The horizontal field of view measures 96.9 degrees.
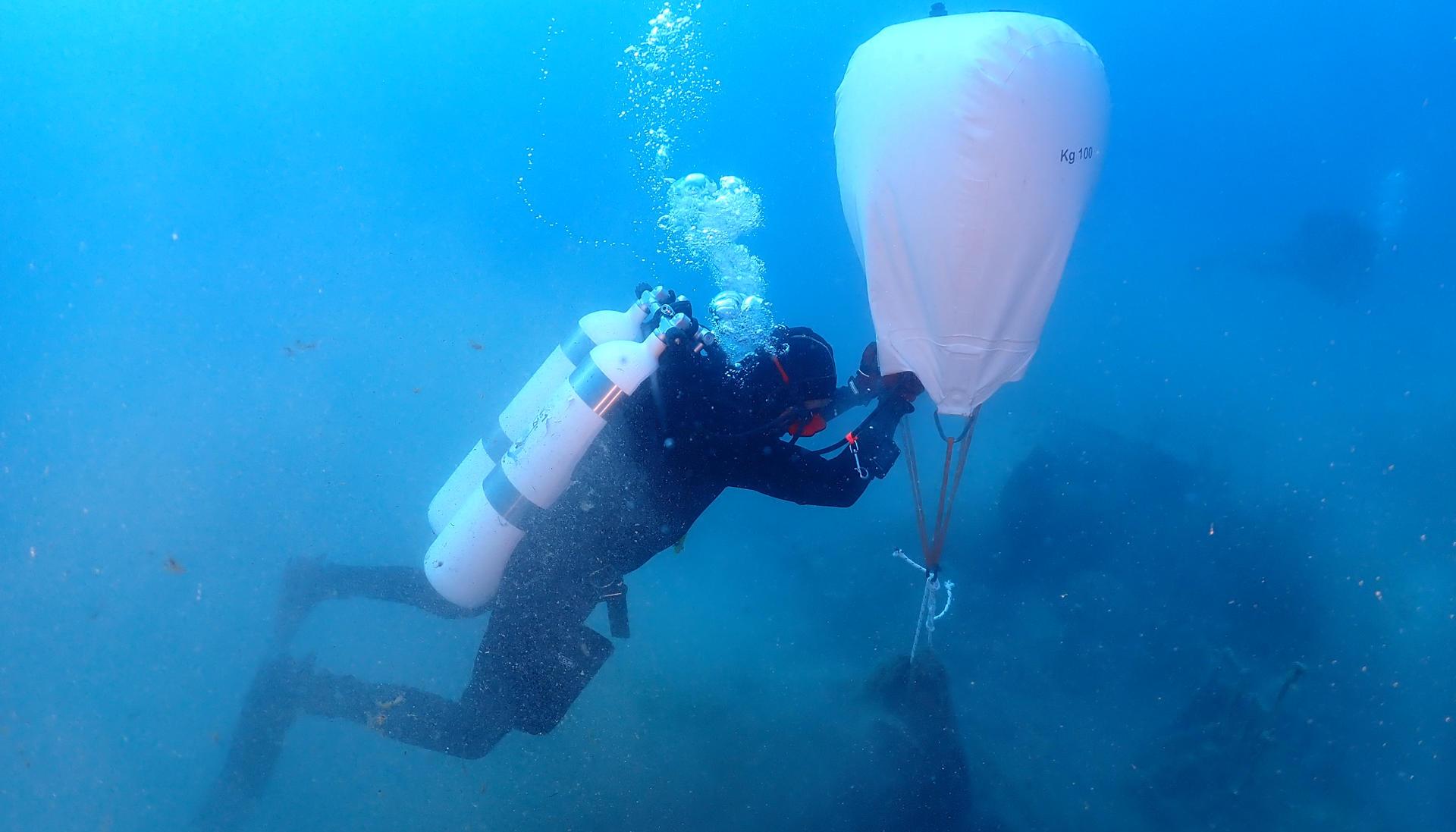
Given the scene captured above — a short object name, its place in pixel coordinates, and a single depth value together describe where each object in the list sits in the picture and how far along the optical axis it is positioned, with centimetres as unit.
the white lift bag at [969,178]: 279
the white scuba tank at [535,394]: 397
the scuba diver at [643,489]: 328
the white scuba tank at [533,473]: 323
